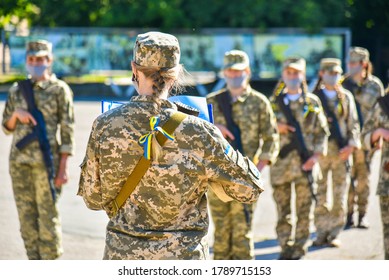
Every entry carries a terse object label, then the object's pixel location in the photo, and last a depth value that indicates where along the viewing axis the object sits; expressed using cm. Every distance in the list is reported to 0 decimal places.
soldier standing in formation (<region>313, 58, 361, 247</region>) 1781
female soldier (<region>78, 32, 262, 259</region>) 828
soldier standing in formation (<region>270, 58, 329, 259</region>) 1643
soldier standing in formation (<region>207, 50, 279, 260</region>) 1475
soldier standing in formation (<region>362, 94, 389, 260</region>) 1349
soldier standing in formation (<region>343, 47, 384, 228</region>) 1964
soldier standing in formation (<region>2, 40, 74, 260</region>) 1477
